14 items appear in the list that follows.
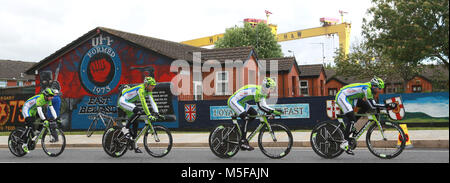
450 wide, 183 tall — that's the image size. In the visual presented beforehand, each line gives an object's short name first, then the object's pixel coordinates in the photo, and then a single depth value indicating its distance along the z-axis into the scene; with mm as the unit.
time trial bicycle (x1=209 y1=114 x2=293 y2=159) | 8953
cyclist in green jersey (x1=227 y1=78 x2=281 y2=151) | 8953
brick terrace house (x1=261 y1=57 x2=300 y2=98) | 30578
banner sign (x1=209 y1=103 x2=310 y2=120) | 17828
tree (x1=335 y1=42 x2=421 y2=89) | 39562
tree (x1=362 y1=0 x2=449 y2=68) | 26281
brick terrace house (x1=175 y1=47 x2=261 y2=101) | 25616
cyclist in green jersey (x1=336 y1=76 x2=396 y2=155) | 8492
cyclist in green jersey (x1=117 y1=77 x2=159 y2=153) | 9500
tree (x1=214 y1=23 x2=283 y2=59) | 51344
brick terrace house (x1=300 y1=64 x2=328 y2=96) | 38656
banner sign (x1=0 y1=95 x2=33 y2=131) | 22766
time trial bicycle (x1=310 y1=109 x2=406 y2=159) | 8367
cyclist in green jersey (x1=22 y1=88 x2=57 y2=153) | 10602
